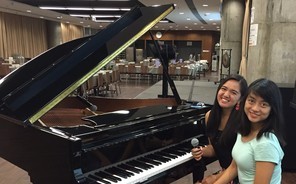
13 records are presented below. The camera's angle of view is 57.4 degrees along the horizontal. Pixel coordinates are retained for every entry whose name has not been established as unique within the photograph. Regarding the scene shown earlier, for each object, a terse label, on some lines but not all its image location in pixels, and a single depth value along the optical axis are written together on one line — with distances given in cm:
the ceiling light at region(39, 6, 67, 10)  1150
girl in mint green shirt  137
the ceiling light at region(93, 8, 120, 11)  1176
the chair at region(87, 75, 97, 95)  740
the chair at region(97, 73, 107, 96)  797
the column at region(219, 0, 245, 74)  900
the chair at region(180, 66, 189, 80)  1190
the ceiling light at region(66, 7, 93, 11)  1168
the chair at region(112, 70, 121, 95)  902
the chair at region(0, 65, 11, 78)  877
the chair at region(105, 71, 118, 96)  847
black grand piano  161
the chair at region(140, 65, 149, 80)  1233
